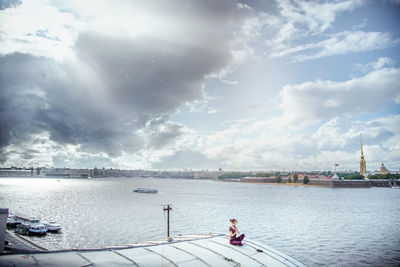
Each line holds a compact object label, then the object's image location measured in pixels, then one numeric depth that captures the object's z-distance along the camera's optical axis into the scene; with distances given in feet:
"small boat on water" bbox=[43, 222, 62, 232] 151.14
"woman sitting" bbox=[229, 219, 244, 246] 57.00
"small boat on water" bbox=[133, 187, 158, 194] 459.32
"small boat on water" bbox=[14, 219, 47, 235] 144.05
